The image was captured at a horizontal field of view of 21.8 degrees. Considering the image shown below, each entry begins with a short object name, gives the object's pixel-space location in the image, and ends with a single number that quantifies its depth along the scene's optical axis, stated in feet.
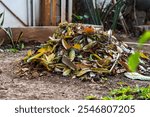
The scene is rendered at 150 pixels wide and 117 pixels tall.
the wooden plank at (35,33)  19.03
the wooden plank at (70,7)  21.99
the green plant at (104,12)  21.83
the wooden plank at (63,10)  21.63
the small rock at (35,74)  12.95
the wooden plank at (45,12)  21.20
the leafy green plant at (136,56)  3.28
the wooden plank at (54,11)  21.31
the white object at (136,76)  13.11
